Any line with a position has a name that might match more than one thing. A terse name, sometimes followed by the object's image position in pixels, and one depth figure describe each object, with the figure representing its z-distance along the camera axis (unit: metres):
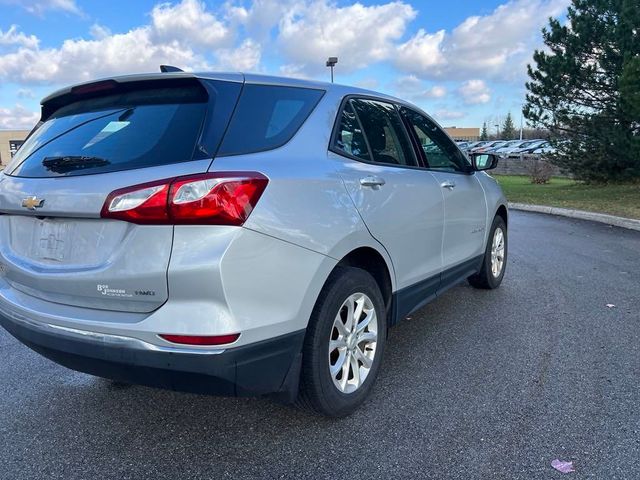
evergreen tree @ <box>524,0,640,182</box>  14.20
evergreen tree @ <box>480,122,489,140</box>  103.56
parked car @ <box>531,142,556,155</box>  37.39
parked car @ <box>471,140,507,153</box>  47.78
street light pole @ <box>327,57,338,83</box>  19.53
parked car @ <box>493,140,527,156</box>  44.02
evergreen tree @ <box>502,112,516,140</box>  96.32
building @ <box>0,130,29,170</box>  63.47
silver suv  2.14
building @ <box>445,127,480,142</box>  115.78
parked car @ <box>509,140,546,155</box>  40.03
